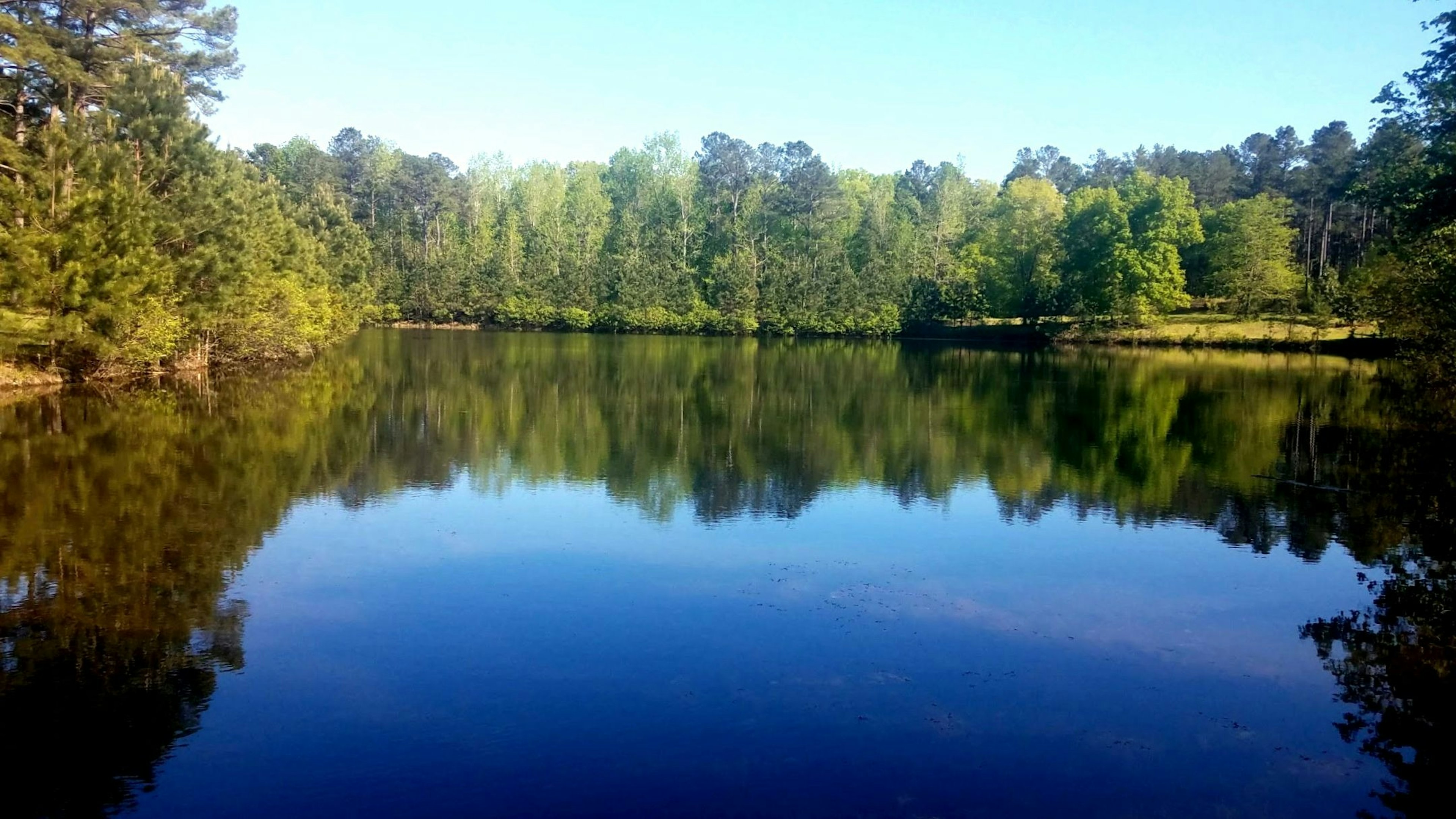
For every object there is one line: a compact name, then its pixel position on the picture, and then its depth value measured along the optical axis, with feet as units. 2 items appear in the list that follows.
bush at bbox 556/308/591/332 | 283.38
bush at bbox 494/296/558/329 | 282.36
